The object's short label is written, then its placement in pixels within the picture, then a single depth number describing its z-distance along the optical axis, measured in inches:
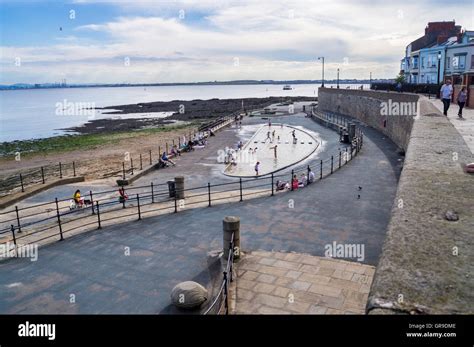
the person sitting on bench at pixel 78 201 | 630.5
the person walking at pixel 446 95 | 684.7
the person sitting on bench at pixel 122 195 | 619.5
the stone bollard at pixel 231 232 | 376.5
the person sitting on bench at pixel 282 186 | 681.8
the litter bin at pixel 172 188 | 629.5
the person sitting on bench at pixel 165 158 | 1039.6
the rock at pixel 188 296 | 285.4
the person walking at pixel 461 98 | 674.8
